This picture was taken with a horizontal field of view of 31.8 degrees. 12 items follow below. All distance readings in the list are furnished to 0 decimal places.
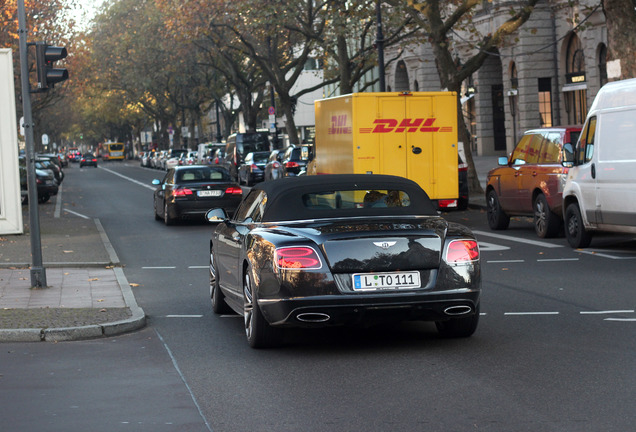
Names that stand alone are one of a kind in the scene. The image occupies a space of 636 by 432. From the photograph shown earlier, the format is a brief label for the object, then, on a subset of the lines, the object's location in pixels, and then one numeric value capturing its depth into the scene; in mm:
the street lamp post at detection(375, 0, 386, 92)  32812
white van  15273
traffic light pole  13133
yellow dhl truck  21594
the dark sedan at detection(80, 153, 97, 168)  110081
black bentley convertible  8266
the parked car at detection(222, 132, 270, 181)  53584
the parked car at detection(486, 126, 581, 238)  18125
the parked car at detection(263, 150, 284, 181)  39875
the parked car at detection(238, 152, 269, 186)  47125
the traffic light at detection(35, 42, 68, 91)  13141
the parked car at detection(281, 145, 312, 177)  38906
